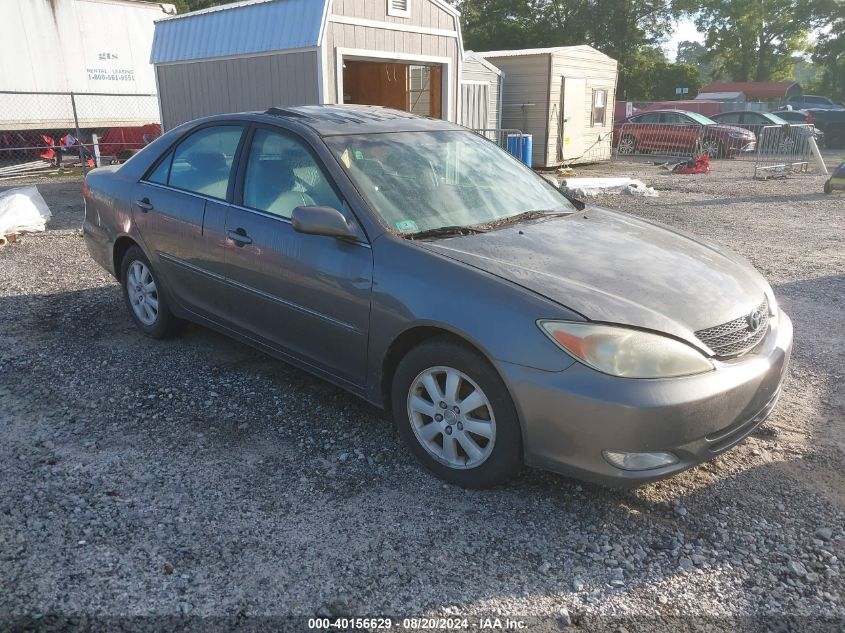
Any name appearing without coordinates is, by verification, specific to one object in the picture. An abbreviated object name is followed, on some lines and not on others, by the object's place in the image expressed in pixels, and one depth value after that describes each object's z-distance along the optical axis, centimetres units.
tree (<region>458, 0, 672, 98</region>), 3856
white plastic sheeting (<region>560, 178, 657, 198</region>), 1347
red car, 2167
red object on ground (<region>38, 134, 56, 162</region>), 1748
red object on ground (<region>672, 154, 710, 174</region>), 1775
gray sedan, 278
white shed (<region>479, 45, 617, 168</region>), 1741
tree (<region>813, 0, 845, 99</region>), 5050
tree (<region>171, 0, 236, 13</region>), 3312
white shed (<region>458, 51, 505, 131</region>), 1577
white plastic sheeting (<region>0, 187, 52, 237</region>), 903
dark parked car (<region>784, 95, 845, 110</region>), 3556
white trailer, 1594
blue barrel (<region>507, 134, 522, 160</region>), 1523
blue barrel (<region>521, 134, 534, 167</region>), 1526
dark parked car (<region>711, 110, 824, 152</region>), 1725
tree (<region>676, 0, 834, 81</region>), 5178
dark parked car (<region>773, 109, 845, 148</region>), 2736
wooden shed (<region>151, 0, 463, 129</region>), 1048
